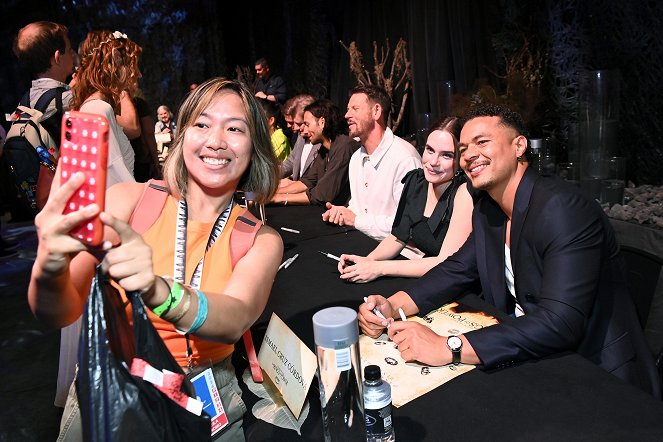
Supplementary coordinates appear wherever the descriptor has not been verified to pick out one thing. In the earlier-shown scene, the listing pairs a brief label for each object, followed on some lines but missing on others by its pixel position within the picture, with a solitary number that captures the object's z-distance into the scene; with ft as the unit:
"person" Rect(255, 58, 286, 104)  24.25
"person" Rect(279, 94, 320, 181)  13.56
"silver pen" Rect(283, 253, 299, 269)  6.78
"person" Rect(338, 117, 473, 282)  6.39
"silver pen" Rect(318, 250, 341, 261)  6.66
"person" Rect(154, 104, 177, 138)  26.25
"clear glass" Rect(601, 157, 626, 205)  10.36
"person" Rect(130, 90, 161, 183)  9.09
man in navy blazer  3.93
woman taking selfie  2.56
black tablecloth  2.99
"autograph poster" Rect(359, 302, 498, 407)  3.58
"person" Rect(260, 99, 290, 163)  15.67
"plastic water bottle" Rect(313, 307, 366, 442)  2.66
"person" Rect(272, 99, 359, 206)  11.32
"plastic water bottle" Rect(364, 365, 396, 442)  2.96
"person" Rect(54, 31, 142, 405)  6.43
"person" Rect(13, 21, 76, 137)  7.54
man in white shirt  8.88
